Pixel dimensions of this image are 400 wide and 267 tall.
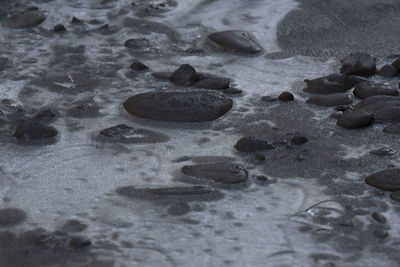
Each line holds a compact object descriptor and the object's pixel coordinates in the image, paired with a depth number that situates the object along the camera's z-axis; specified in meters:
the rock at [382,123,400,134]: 5.75
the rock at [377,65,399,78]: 6.84
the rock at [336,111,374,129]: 5.83
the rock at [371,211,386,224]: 4.56
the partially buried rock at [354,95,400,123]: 5.91
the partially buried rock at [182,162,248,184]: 5.05
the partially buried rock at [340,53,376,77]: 6.84
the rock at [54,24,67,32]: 8.03
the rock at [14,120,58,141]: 5.63
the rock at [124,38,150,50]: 7.66
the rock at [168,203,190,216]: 4.69
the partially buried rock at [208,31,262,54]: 7.55
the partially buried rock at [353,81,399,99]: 6.32
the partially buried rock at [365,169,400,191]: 4.90
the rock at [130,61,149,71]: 7.01
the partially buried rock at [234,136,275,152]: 5.46
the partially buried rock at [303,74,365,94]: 6.54
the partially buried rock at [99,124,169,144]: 5.68
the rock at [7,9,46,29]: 8.13
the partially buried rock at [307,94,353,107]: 6.27
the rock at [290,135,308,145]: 5.58
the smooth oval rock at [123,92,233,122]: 5.95
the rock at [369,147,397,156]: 5.39
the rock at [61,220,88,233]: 4.51
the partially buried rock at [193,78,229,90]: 6.57
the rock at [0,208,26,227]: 4.58
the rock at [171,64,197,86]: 6.62
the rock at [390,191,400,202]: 4.77
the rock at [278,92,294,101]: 6.36
